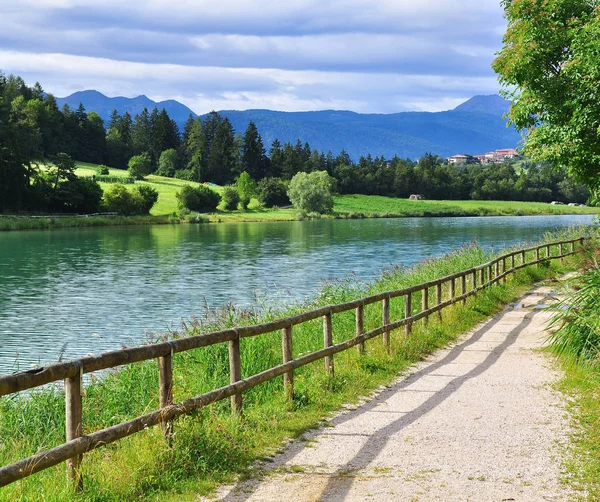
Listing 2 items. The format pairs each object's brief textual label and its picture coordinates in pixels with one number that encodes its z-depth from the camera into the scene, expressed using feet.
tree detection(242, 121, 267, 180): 629.51
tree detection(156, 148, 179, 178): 612.70
